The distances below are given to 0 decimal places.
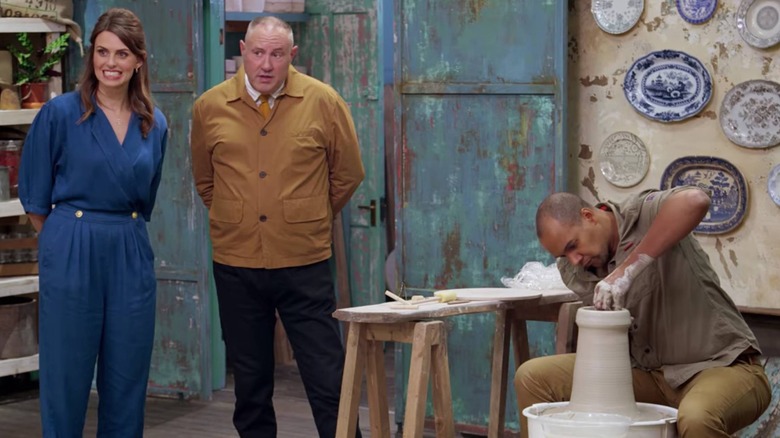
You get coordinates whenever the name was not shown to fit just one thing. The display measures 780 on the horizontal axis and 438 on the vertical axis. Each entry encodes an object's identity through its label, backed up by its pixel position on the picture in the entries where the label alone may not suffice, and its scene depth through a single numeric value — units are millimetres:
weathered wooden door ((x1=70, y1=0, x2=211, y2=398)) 6336
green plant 6375
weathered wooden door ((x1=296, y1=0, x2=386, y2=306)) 7222
